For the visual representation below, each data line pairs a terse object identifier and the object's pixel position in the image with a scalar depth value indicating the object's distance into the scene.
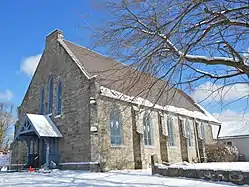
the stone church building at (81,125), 17.88
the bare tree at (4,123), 48.11
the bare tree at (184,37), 6.48
